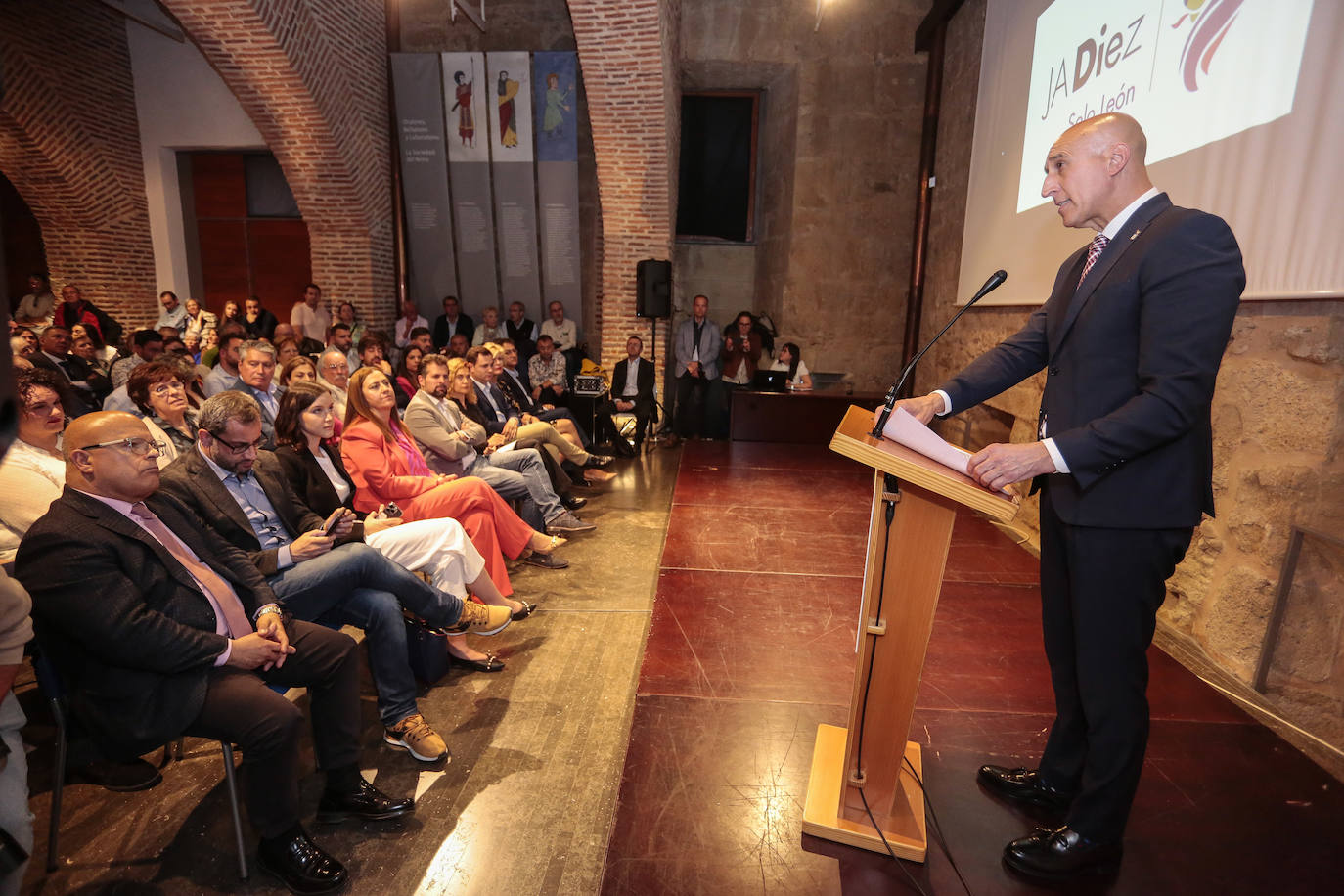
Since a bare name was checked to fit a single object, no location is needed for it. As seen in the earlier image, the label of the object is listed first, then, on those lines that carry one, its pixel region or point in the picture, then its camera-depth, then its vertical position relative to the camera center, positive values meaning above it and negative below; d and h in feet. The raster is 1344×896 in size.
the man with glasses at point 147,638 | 5.45 -2.68
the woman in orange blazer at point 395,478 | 10.02 -2.52
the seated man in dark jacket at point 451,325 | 27.89 -1.10
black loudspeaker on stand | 24.08 +0.39
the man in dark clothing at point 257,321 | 26.58 -1.16
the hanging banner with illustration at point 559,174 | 26.58 +4.55
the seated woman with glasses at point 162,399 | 9.91 -1.49
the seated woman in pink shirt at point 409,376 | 17.02 -1.98
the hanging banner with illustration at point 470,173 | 26.60 +4.47
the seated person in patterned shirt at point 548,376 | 22.70 -2.39
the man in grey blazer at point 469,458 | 12.19 -2.88
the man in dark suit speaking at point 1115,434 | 4.87 -0.81
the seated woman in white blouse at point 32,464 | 7.22 -1.84
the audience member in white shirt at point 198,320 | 26.40 -1.15
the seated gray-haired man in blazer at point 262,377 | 11.93 -1.39
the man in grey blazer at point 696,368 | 24.54 -2.16
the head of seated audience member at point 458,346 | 21.53 -1.49
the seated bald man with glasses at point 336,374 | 13.61 -1.52
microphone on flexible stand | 5.17 -0.64
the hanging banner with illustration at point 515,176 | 26.53 +4.42
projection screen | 8.09 +2.61
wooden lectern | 4.90 -2.27
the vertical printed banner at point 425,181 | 26.76 +4.16
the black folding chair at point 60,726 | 5.87 -3.46
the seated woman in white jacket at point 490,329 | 26.78 -1.21
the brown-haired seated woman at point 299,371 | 12.16 -1.30
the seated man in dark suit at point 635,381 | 23.25 -2.56
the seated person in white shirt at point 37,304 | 26.61 -0.78
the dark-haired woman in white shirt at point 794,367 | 24.71 -2.03
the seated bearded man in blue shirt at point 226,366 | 13.73 -1.52
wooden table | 22.75 -3.38
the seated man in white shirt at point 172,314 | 27.73 -1.02
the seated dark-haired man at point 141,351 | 16.84 -1.46
